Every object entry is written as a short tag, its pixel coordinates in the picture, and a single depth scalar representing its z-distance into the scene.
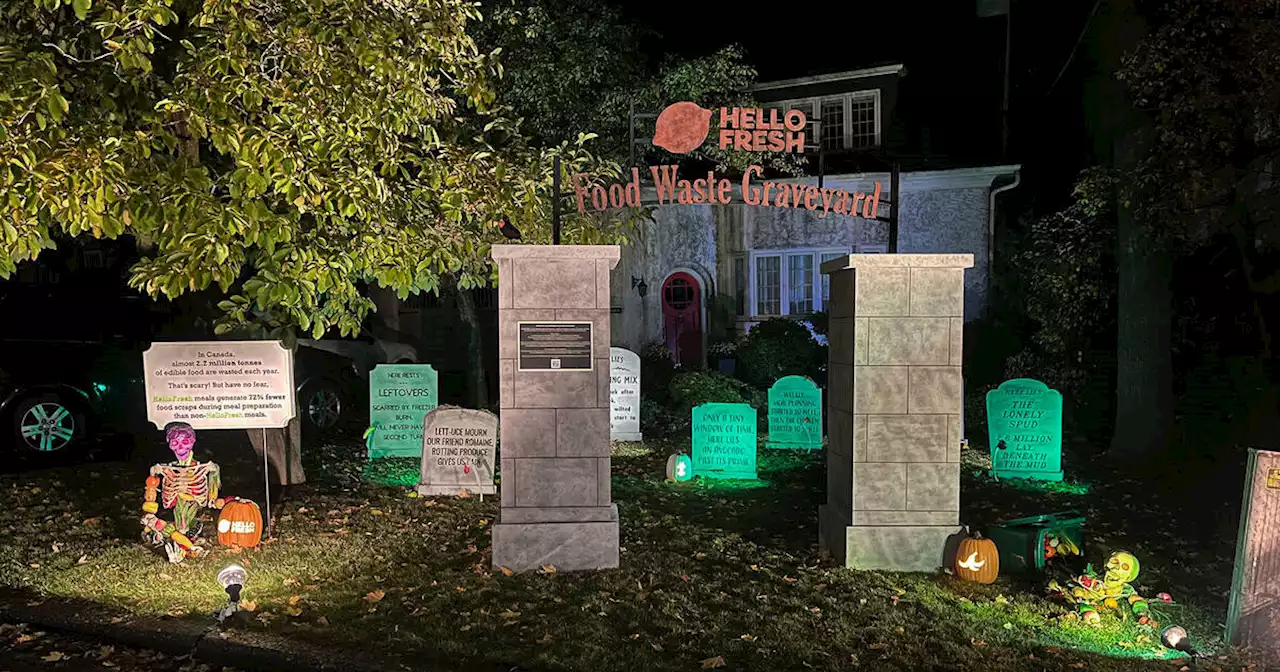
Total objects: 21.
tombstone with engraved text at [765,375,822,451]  12.75
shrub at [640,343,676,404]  16.17
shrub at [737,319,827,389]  16.91
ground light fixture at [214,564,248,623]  5.50
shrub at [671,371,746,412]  14.83
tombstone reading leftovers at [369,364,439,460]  11.24
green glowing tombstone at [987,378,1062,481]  10.52
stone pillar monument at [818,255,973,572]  6.45
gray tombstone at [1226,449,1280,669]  4.88
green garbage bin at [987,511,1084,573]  6.39
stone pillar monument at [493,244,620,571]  6.41
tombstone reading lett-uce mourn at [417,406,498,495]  9.41
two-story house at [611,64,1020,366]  18.00
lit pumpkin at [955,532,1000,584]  6.27
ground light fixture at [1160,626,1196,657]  5.01
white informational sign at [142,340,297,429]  7.12
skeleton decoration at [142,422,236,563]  6.67
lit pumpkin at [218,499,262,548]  7.05
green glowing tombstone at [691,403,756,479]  10.57
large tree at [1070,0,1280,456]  9.24
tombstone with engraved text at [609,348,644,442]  13.19
